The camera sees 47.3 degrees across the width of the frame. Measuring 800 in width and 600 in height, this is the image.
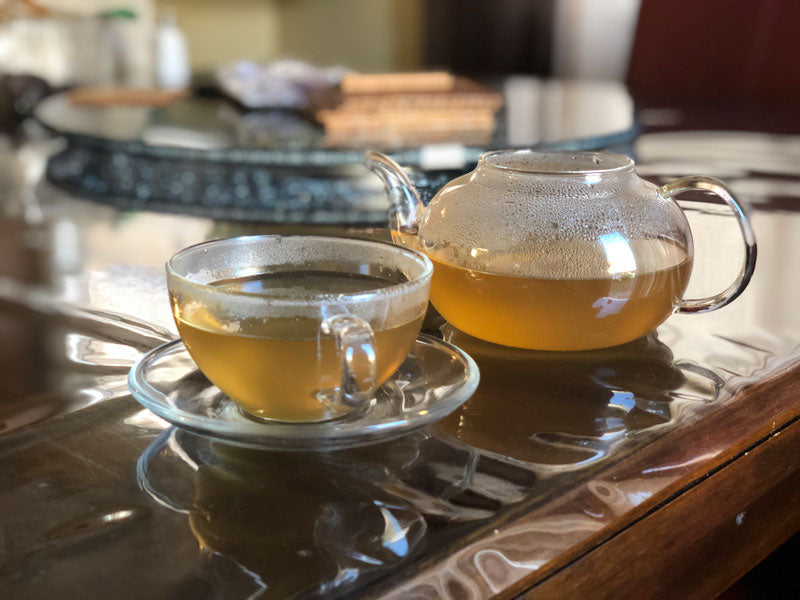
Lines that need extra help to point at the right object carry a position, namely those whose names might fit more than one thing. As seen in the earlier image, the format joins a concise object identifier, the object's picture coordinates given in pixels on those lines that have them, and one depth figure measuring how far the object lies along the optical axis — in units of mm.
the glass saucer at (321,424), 316
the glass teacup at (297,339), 308
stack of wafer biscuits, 1129
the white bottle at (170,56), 1807
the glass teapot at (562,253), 410
